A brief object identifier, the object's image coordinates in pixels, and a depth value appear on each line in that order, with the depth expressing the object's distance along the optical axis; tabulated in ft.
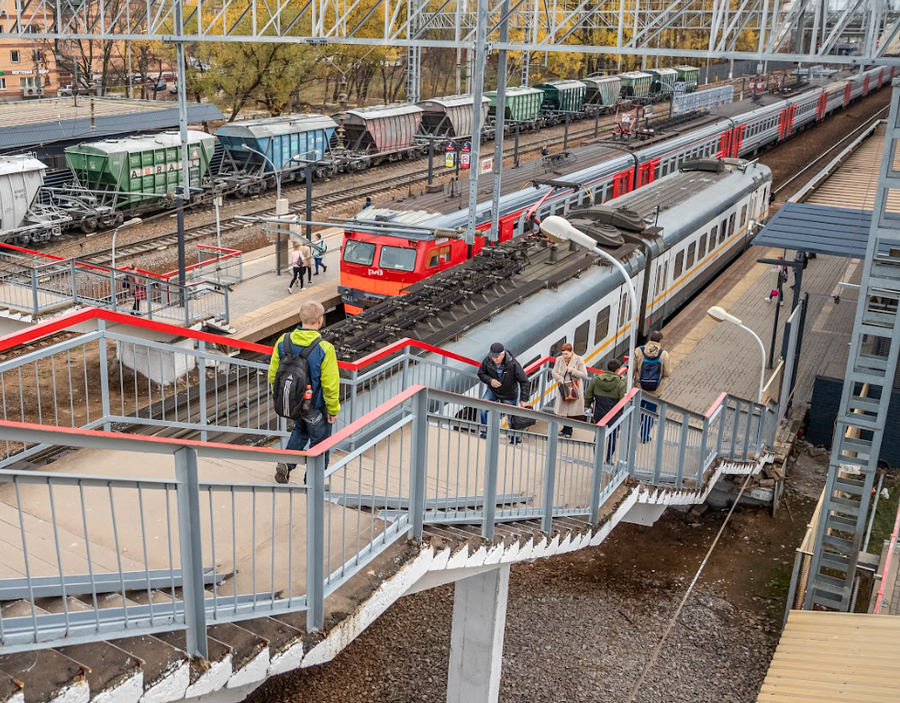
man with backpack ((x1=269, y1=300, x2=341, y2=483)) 23.35
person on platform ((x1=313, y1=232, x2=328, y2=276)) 82.28
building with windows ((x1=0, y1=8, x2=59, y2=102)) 200.64
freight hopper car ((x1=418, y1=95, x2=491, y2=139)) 156.15
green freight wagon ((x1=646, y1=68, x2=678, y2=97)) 251.39
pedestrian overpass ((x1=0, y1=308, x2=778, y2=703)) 14.90
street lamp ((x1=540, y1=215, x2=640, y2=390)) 40.42
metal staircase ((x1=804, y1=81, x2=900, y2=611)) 34.09
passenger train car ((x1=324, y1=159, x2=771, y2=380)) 44.91
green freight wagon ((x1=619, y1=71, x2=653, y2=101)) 230.89
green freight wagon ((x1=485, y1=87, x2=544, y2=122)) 174.81
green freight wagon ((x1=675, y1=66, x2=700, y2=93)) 266.77
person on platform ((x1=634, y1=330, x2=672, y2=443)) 45.96
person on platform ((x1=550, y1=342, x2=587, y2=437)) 38.19
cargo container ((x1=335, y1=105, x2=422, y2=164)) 139.51
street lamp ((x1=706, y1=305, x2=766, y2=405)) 50.70
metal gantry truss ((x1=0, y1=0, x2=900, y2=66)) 42.70
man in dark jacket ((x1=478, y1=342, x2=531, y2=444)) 34.96
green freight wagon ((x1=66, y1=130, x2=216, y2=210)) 98.94
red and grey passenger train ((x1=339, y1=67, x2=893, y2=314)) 67.87
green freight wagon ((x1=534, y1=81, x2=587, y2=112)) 198.49
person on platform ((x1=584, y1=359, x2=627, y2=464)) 37.11
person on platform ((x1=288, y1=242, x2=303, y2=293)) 78.89
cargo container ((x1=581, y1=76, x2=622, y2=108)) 212.43
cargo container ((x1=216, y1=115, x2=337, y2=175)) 118.11
